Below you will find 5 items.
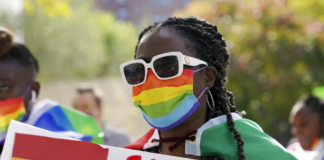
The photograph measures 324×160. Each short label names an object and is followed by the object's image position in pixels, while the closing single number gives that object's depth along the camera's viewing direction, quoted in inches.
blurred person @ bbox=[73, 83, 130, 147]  193.8
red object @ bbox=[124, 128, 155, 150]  84.5
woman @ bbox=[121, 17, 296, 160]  73.5
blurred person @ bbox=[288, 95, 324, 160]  153.3
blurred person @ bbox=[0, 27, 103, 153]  107.0
